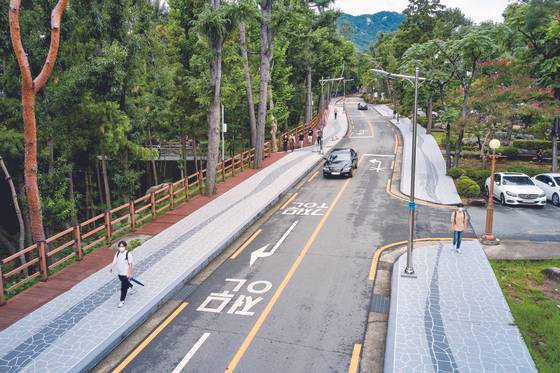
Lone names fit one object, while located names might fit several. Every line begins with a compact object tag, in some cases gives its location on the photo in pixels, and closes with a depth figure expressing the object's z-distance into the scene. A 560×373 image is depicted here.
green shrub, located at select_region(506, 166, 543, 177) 26.65
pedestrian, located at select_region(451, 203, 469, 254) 14.44
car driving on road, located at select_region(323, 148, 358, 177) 27.45
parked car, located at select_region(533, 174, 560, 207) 21.95
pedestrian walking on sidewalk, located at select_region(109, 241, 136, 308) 11.02
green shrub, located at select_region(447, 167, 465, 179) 27.03
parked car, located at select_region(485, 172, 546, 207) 21.27
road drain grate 11.27
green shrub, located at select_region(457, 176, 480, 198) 22.55
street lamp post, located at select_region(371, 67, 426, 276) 12.77
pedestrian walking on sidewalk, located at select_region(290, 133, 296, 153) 38.44
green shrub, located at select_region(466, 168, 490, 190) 25.06
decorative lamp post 15.83
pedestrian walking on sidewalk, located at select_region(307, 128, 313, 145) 43.31
